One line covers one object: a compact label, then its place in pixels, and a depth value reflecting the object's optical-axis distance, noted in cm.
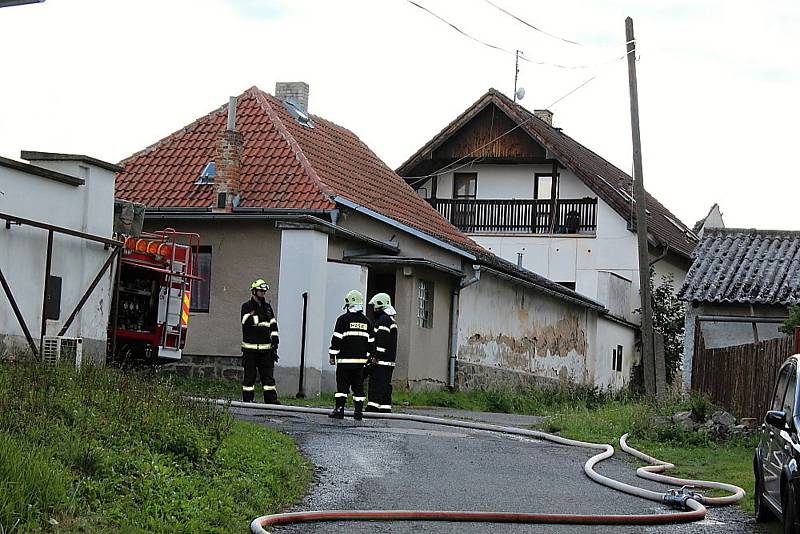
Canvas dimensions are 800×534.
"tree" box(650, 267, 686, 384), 3741
